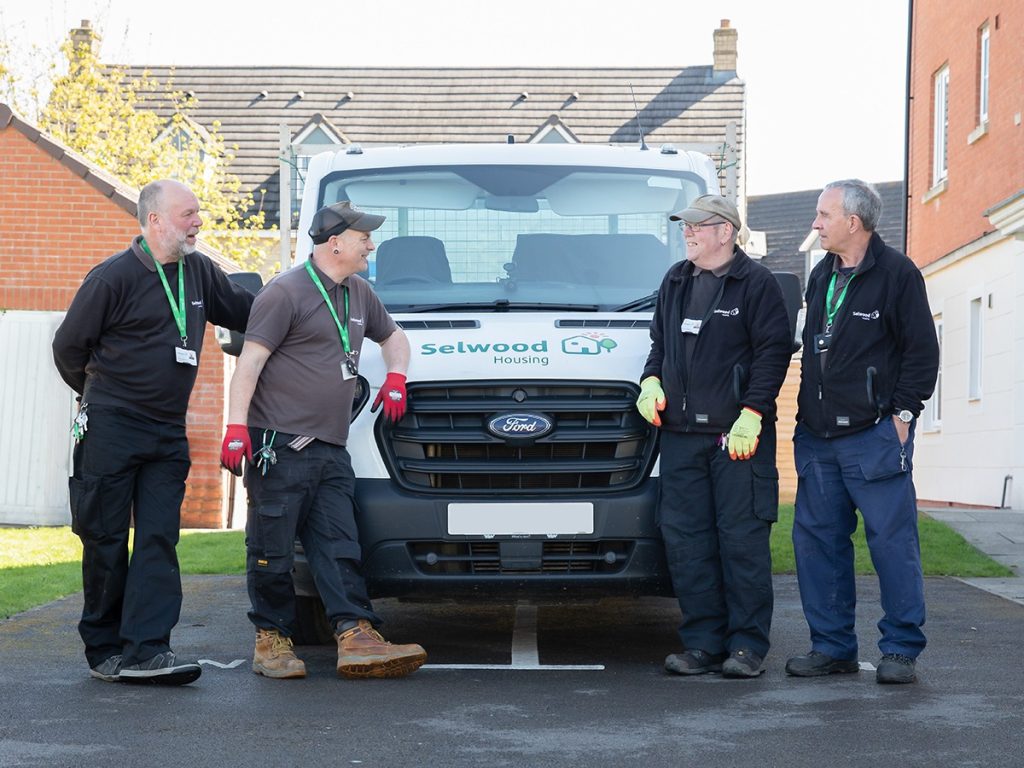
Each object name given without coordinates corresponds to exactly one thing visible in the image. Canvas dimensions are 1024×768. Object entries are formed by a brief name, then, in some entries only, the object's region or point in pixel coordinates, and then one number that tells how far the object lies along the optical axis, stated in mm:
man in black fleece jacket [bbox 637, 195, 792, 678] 6773
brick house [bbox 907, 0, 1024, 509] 18406
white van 6719
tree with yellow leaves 26250
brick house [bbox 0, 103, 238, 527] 17250
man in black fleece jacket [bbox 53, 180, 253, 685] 6668
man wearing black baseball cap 6727
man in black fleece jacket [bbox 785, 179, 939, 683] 6719
